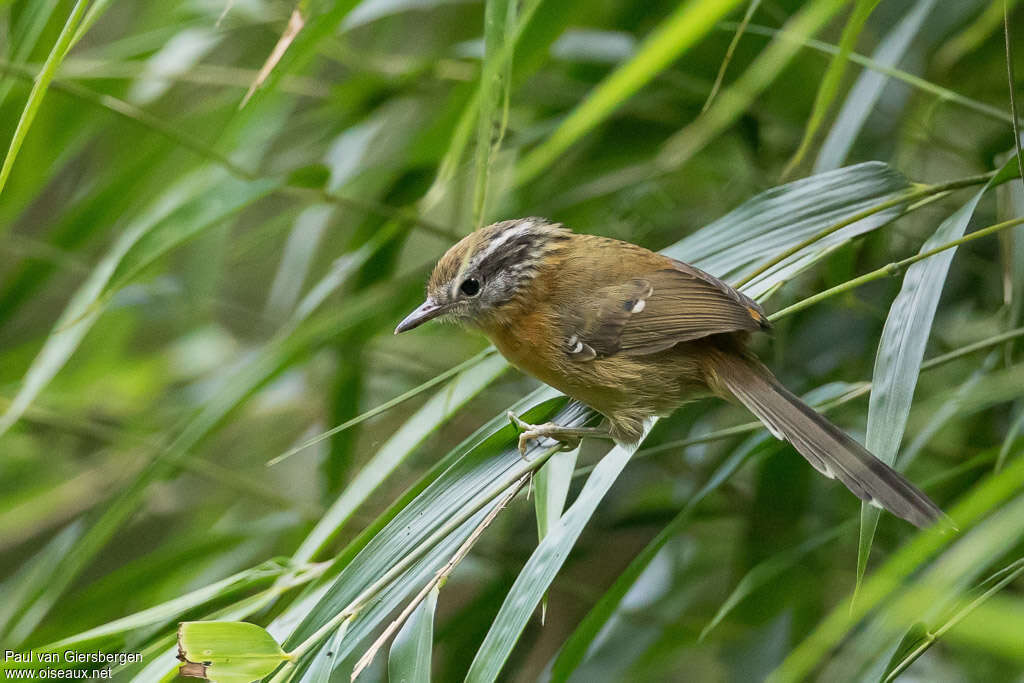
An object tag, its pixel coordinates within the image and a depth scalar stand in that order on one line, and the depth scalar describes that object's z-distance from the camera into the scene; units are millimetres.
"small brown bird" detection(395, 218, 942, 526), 3100
